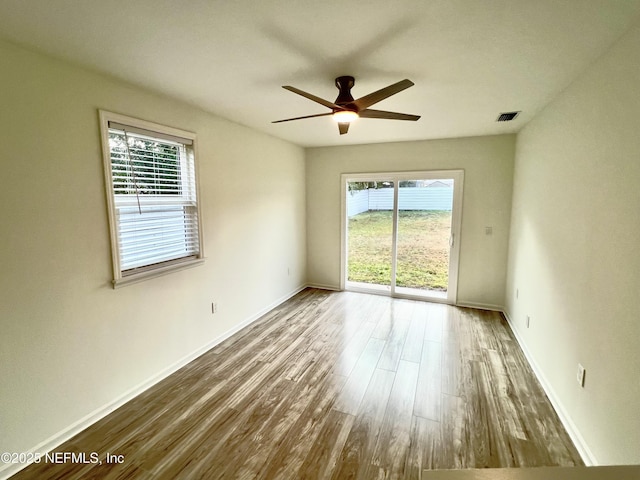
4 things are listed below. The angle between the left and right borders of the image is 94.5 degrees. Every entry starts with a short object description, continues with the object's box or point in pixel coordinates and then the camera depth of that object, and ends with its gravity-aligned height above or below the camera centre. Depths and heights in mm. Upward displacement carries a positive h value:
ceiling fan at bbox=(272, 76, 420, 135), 1930 +719
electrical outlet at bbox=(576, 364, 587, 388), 1866 -1054
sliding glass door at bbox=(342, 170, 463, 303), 4359 -388
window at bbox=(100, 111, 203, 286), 2209 +82
